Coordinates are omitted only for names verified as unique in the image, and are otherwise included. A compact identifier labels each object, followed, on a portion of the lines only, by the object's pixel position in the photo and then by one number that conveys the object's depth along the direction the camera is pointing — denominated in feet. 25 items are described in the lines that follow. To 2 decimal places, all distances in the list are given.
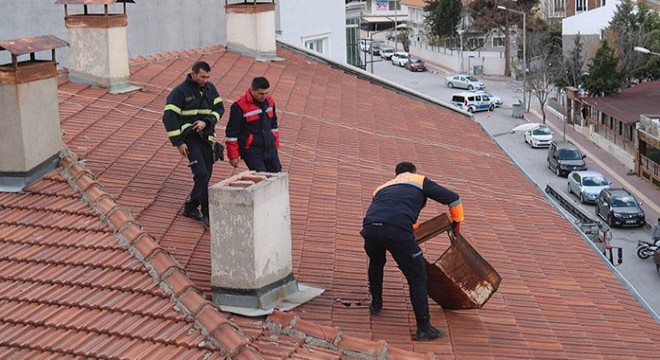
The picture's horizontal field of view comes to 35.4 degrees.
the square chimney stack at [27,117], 28.76
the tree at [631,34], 195.52
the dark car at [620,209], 117.08
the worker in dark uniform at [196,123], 30.45
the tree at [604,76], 178.40
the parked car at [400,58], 309.42
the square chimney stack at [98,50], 45.06
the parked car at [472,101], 211.61
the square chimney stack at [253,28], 63.26
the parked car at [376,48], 340.80
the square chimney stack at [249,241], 24.14
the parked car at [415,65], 297.94
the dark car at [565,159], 148.05
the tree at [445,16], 304.71
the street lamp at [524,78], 214.07
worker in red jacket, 30.60
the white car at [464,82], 244.83
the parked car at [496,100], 217.97
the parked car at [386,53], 329.93
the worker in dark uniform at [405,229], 25.79
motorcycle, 103.36
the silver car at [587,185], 129.59
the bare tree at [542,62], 209.15
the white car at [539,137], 173.06
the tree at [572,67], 201.66
